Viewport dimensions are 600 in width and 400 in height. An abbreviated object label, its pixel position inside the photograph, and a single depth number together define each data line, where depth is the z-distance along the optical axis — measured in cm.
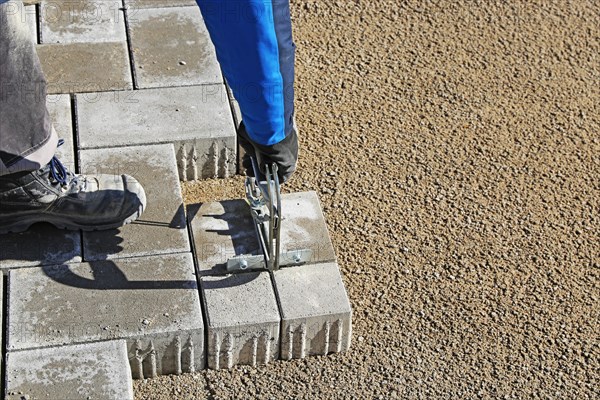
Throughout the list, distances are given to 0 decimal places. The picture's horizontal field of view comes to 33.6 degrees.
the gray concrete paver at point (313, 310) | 360
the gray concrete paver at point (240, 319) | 355
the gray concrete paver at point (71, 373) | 331
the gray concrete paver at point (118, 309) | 348
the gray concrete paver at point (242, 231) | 377
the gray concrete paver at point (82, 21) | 477
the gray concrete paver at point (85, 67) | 449
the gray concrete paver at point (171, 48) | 455
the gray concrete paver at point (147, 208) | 377
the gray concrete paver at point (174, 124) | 423
